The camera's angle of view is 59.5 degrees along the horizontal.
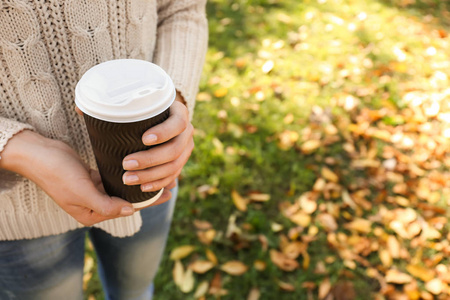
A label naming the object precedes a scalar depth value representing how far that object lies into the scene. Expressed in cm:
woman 91
